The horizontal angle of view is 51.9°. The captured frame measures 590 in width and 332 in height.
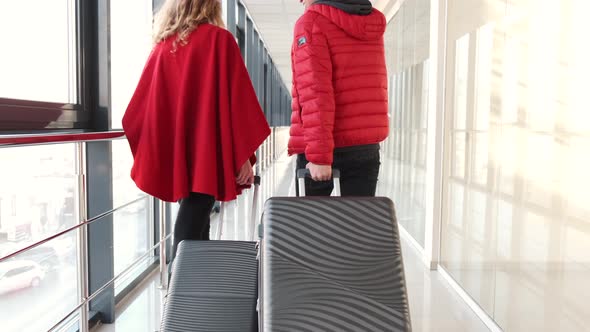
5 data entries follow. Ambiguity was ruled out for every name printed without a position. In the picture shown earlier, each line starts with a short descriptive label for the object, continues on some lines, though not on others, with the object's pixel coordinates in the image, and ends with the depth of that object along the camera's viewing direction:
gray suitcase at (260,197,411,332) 1.35
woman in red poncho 2.07
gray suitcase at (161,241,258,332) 1.61
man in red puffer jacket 2.05
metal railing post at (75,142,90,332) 1.95
